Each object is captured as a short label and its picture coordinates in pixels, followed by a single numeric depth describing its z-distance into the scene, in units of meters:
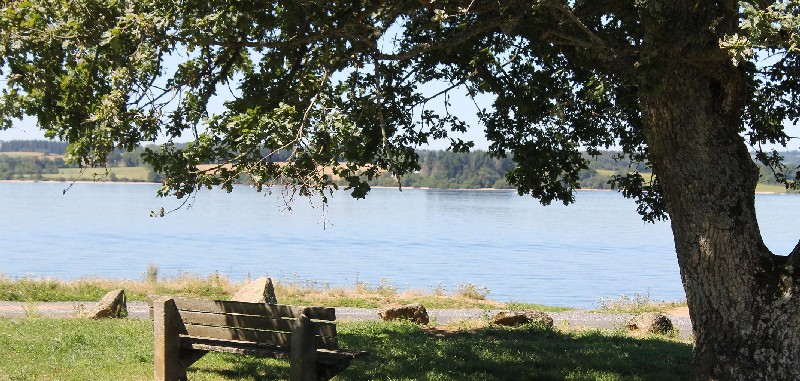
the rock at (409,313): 15.21
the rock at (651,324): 15.49
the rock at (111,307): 14.63
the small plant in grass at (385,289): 22.30
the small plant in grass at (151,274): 23.71
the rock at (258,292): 14.86
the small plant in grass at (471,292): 22.48
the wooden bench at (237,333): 7.79
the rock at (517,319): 14.84
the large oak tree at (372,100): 7.93
